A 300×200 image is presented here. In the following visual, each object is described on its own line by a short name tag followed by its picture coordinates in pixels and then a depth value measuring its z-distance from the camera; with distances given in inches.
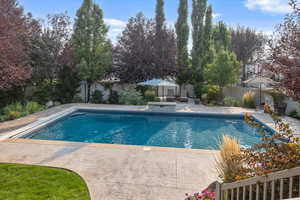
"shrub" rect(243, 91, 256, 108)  555.9
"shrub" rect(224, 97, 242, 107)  590.3
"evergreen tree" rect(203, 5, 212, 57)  792.9
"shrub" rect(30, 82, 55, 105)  584.7
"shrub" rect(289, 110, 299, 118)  433.8
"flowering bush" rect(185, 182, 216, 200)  112.7
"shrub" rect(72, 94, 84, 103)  636.4
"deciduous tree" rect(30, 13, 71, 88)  572.4
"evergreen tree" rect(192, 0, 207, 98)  775.7
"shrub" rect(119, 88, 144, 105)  612.1
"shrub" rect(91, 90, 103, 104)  643.9
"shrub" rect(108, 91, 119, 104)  634.8
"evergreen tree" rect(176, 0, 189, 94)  772.6
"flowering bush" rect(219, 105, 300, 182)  74.7
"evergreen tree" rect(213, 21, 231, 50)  862.5
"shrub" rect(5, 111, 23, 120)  381.6
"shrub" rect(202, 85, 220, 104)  601.0
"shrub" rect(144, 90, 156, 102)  634.5
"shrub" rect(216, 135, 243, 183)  119.3
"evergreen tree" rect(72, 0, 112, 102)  647.1
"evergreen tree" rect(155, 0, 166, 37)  739.4
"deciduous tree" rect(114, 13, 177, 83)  652.7
